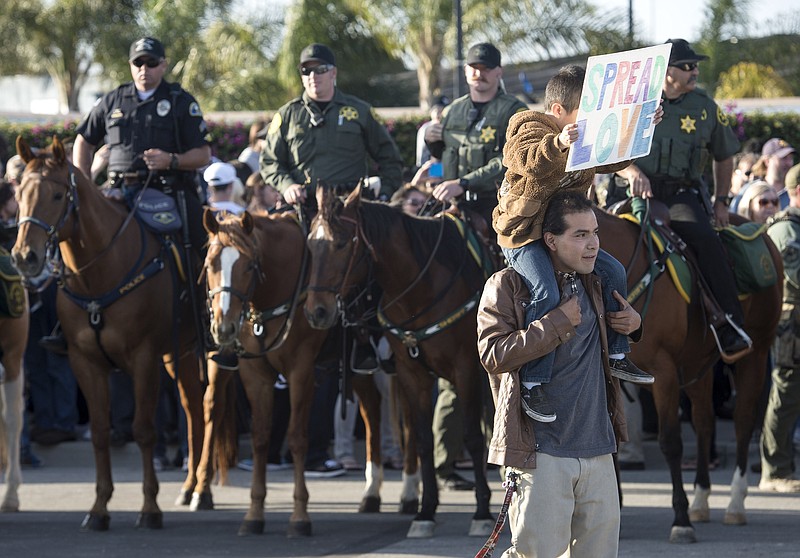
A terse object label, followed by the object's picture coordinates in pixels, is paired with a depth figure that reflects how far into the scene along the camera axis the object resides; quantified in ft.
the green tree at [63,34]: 135.13
